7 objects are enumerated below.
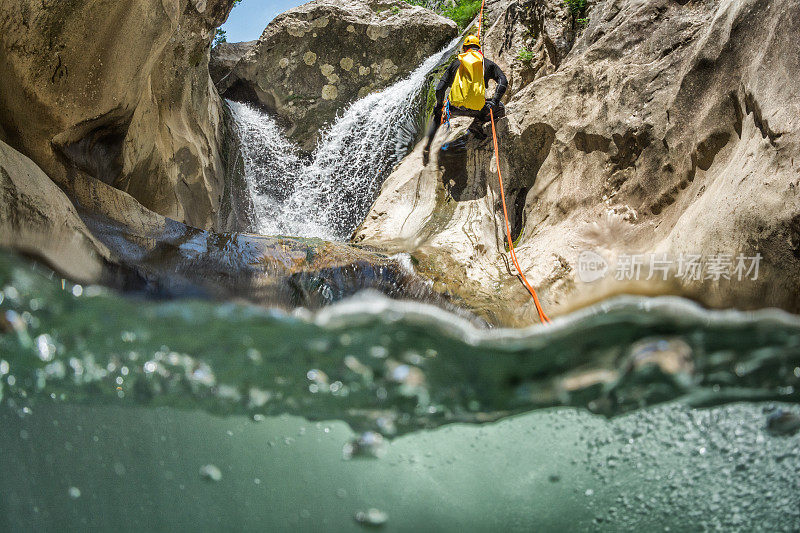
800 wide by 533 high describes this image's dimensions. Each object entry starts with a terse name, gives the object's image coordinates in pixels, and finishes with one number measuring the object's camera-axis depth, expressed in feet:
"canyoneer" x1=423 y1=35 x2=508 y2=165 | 21.81
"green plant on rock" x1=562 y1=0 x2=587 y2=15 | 26.81
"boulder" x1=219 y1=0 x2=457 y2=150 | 37.01
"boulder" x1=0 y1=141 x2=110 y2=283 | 11.43
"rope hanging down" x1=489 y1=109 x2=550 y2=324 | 16.85
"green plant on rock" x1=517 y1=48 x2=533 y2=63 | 27.20
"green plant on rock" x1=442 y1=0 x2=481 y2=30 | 37.50
